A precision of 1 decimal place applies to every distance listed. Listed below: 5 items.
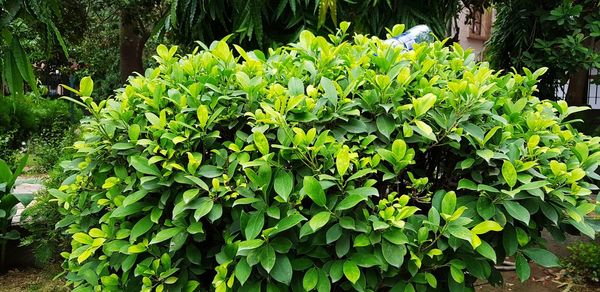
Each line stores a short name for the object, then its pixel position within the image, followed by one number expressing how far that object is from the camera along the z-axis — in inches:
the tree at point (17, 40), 109.0
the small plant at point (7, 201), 126.5
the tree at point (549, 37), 169.8
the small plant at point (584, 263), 132.1
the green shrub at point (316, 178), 57.0
